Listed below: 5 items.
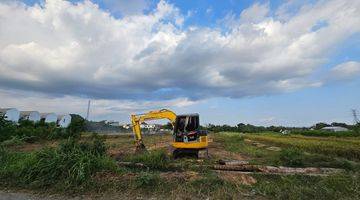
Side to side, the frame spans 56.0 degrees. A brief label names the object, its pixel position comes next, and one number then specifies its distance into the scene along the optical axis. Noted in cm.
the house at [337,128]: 7697
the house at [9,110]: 6765
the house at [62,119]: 8041
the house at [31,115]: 7481
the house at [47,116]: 7889
